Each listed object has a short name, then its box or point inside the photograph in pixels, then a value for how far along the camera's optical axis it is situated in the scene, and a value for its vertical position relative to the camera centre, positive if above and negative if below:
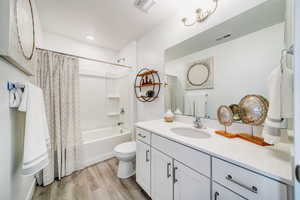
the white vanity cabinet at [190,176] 0.58 -0.55
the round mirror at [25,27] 0.84 +0.65
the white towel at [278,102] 0.60 -0.02
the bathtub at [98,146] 2.02 -0.91
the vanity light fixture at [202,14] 1.22 +0.98
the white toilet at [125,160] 1.67 -0.96
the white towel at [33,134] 0.74 -0.25
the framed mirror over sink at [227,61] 0.94 +0.41
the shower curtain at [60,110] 1.64 -0.17
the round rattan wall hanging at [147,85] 1.97 +0.26
